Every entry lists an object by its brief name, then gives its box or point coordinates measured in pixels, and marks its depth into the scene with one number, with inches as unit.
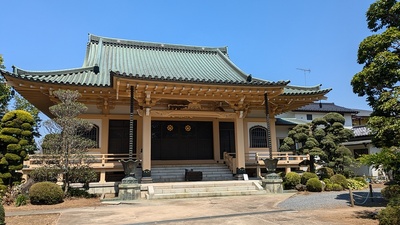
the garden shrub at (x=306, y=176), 603.0
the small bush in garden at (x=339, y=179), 603.1
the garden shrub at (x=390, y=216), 250.5
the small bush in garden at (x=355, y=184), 612.4
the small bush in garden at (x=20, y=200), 440.1
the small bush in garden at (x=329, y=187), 584.4
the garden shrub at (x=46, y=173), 498.1
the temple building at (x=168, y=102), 578.6
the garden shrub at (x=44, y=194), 447.5
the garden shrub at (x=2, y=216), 248.6
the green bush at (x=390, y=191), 388.2
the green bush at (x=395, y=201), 273.7
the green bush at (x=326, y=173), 659.4
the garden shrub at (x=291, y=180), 597.3
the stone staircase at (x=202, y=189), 506.3
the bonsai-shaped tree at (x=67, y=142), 498.6
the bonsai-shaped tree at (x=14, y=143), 563.2
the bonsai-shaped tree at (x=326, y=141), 650.2
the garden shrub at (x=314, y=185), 565.6
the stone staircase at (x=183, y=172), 631.2
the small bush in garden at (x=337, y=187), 586.6
